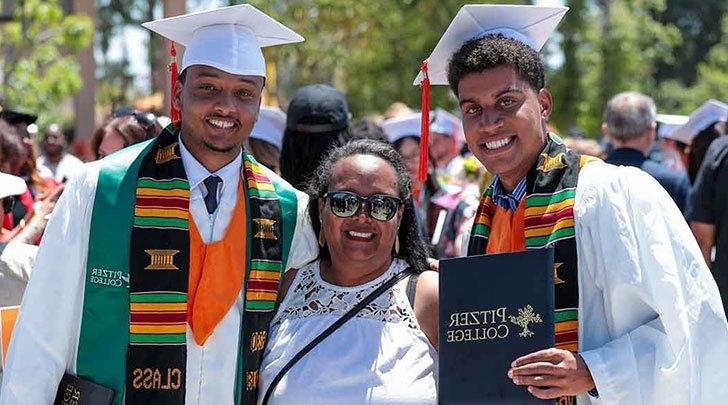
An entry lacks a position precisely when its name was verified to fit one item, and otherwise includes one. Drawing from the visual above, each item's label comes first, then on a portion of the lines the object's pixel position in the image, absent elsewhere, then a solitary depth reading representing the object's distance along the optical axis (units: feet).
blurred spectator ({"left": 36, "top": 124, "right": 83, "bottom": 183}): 34.65
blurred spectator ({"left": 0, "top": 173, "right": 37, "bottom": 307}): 13.96
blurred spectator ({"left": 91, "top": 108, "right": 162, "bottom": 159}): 17.85
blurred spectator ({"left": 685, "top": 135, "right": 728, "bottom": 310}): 19.67
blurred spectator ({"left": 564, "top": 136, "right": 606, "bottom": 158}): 27.07
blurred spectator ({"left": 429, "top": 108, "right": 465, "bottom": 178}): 28.43
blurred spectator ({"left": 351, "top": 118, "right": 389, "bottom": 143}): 17.19
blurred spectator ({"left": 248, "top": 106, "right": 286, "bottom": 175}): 19.02
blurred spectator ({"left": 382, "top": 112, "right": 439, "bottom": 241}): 21.48
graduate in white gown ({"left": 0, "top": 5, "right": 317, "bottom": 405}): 11.48
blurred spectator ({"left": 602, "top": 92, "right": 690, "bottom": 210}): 22.77
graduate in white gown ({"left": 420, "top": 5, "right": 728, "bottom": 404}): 10.24
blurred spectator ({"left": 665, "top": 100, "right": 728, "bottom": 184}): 25.76
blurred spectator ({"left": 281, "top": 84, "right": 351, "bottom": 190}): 16.11
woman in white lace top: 11.18
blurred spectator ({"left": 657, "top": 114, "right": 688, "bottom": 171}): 31.42
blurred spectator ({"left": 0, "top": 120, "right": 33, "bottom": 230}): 19.13
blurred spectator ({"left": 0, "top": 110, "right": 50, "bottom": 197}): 21.97
